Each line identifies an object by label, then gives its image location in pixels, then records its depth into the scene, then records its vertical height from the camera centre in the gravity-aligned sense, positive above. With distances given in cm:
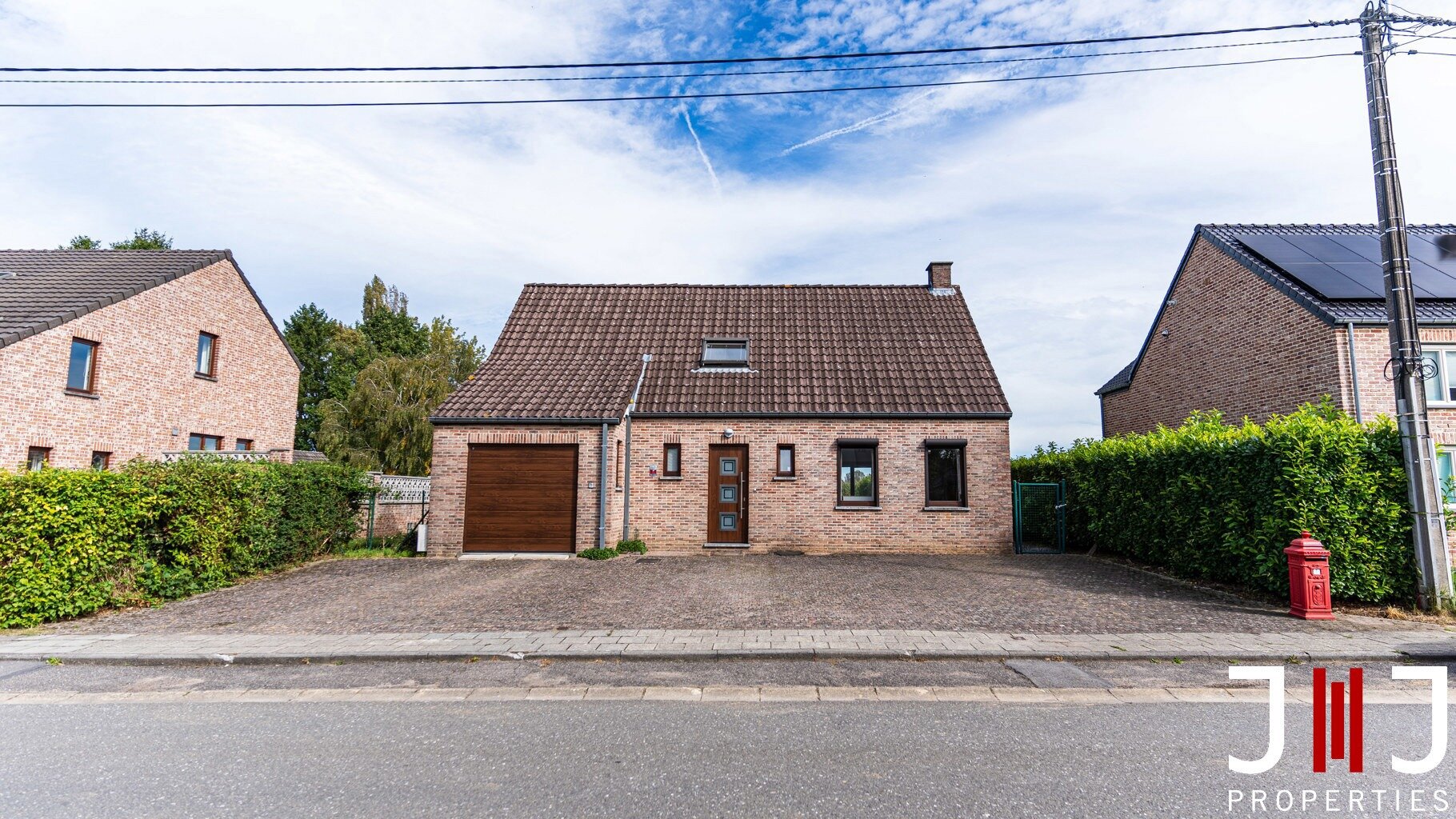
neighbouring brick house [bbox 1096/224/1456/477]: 1277 +332
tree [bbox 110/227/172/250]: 3975 +1372
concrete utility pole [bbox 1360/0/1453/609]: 833 +161
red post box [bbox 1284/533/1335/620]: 815 -127
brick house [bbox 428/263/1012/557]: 1436 +34
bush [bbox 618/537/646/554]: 1439 -162
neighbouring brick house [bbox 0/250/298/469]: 1485 +275
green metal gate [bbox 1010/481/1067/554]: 1518 -100
